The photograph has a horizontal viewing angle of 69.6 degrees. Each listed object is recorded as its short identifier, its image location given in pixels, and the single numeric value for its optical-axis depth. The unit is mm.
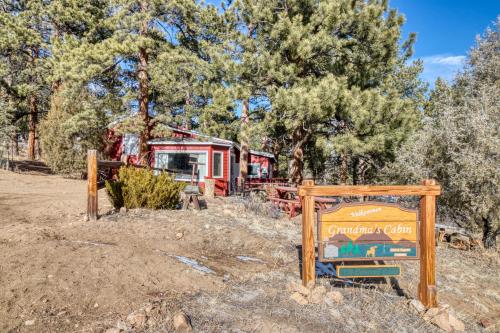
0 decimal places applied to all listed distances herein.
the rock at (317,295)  4641
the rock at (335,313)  4377
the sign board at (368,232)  4879
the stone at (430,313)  4668
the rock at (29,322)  3478
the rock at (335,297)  4758
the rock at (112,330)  3441
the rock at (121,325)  3519
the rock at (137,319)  3607
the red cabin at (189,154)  18609
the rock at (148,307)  3834
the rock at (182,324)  3590
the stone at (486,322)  5034
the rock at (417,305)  4836
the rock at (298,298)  4570
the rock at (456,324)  4617
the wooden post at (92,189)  7801
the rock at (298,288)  4770
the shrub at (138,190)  8867
